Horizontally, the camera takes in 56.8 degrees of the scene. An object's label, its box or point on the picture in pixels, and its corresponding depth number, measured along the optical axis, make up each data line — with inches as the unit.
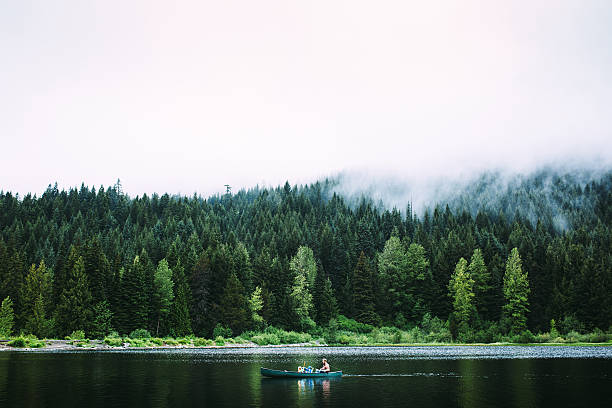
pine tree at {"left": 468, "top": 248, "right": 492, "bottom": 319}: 5305.1
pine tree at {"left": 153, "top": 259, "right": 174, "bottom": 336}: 4793.3
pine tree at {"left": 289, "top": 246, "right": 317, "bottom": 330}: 5452.8
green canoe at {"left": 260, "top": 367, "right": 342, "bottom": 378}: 2118.6
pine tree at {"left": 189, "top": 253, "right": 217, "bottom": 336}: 5004.9
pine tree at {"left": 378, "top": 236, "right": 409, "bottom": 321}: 5856.3
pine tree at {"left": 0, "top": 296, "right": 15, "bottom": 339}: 4365.2
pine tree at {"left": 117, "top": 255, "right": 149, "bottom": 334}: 4638.3
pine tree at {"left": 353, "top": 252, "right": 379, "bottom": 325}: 5674.2
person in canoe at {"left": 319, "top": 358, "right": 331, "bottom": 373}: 2178.0
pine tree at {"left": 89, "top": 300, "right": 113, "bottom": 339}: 4446.4
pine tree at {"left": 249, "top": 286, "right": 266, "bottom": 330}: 5142.7
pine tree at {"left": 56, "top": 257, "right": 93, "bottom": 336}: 4389.8
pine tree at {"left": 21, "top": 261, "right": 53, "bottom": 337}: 4439.0
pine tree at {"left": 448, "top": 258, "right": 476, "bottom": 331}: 5137.8
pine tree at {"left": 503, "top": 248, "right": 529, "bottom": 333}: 5009.6
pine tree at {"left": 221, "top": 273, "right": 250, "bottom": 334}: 4997.5
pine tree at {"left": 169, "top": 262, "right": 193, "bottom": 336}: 4778.5
